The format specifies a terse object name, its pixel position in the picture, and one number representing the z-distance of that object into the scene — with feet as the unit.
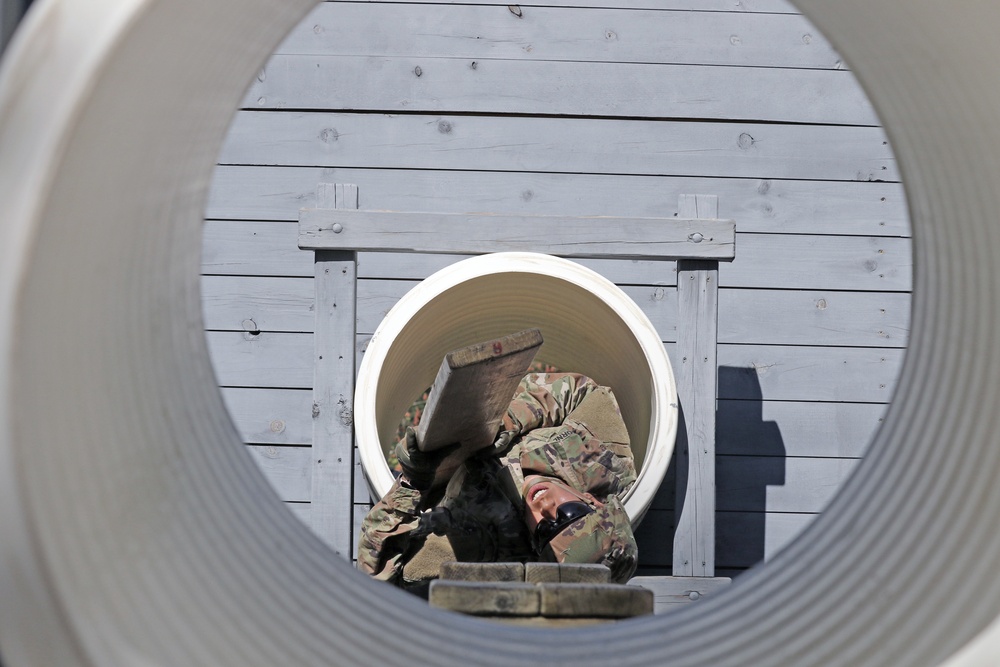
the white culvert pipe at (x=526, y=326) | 25.95
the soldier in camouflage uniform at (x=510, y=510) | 24.45
